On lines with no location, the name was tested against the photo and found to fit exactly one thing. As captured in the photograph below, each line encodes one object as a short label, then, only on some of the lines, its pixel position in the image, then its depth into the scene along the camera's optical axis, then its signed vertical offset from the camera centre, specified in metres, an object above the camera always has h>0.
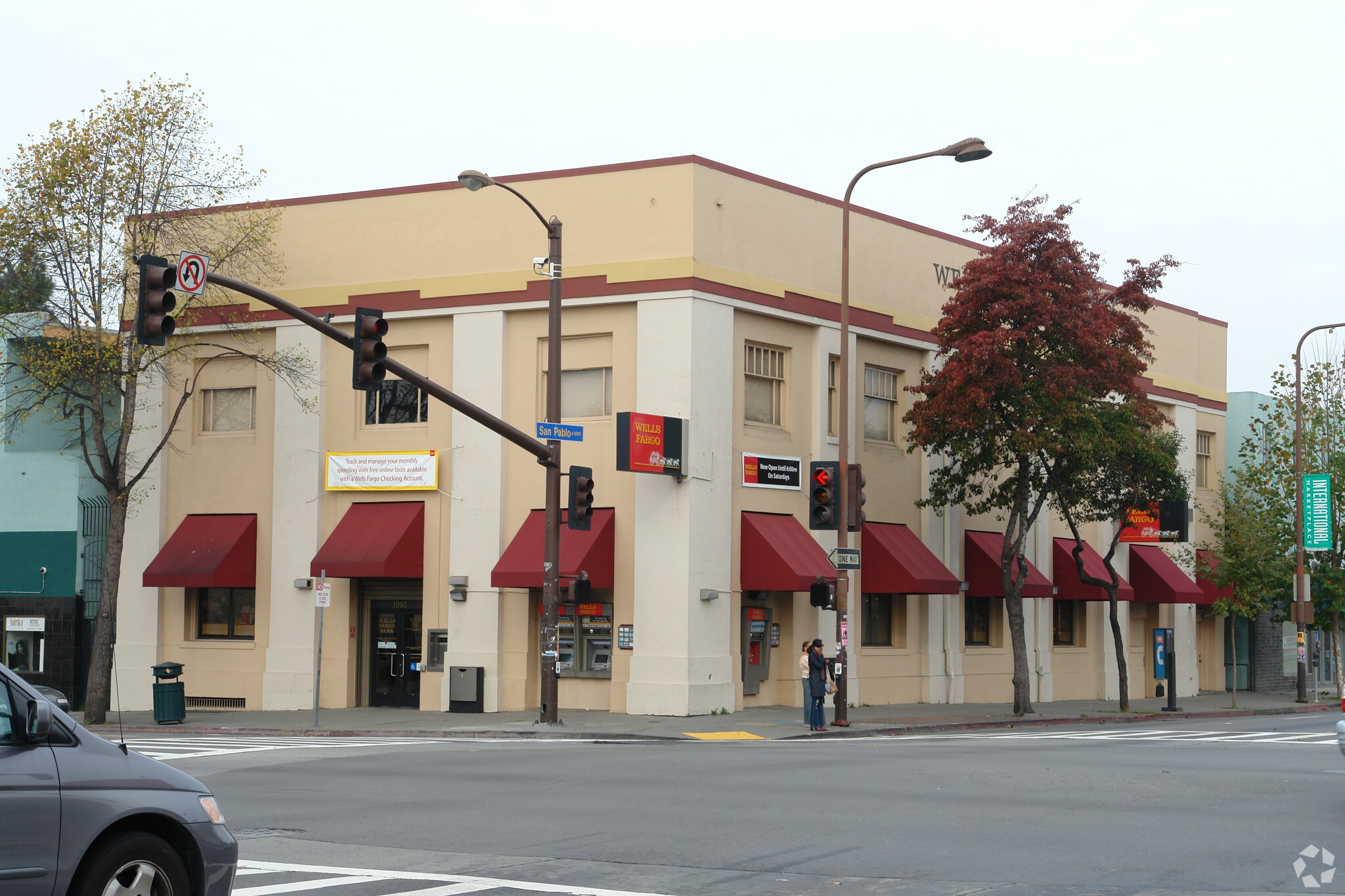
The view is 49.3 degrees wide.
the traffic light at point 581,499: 25.88 +1.54
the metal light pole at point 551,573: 26.06 +0.23
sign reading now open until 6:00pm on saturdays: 30.59 +2.44
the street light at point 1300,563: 41.41 +0.76
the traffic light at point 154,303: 17.48 +3.35
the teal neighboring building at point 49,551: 35.12 +0.77
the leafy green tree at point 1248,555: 41.25 +1.01
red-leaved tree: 30.62 +4.81
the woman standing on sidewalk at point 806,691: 26.20 -1.84
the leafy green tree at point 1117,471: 31.45 +2.64
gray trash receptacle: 30.53 -2.14
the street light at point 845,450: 26.80 +2.57
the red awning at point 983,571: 36.38 +0.43
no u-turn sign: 18.89 +4.05
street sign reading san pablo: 25.83 +2.71
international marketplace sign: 42.69 +2.23
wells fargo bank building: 29.67 +2.56
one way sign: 27.11 +0.53
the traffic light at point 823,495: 26.97 +1.70
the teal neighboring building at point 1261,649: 48.47 -1.97
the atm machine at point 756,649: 30.86 -1.29
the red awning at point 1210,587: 43.09 +0.06
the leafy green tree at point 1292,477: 44.44 +3.48
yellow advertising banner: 31.78 +2.50
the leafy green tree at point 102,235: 28.52 +6.87
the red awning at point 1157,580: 42.31 +0.26
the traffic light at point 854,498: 27.44 +1.67
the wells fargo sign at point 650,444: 28.34 +2.78
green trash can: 28.86 -2.24
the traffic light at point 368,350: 19.89 +3.18
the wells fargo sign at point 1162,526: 39.59 +1.71
